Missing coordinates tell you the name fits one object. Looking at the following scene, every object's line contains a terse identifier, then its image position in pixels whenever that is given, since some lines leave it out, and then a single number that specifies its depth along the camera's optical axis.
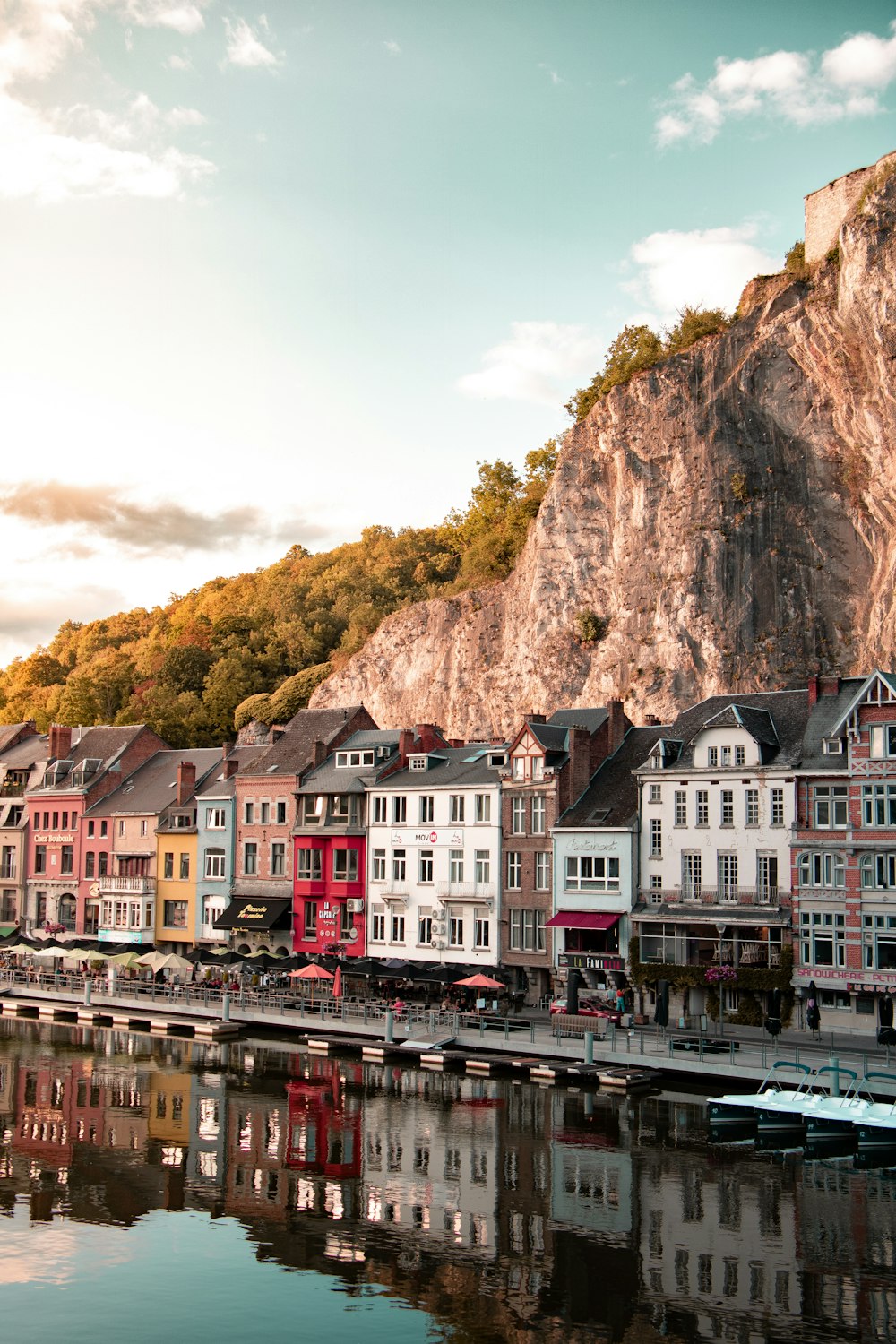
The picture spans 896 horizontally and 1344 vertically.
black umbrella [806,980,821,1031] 44.69
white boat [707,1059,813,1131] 36.66
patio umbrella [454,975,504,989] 51.31
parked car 48.31
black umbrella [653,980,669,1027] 47.56
